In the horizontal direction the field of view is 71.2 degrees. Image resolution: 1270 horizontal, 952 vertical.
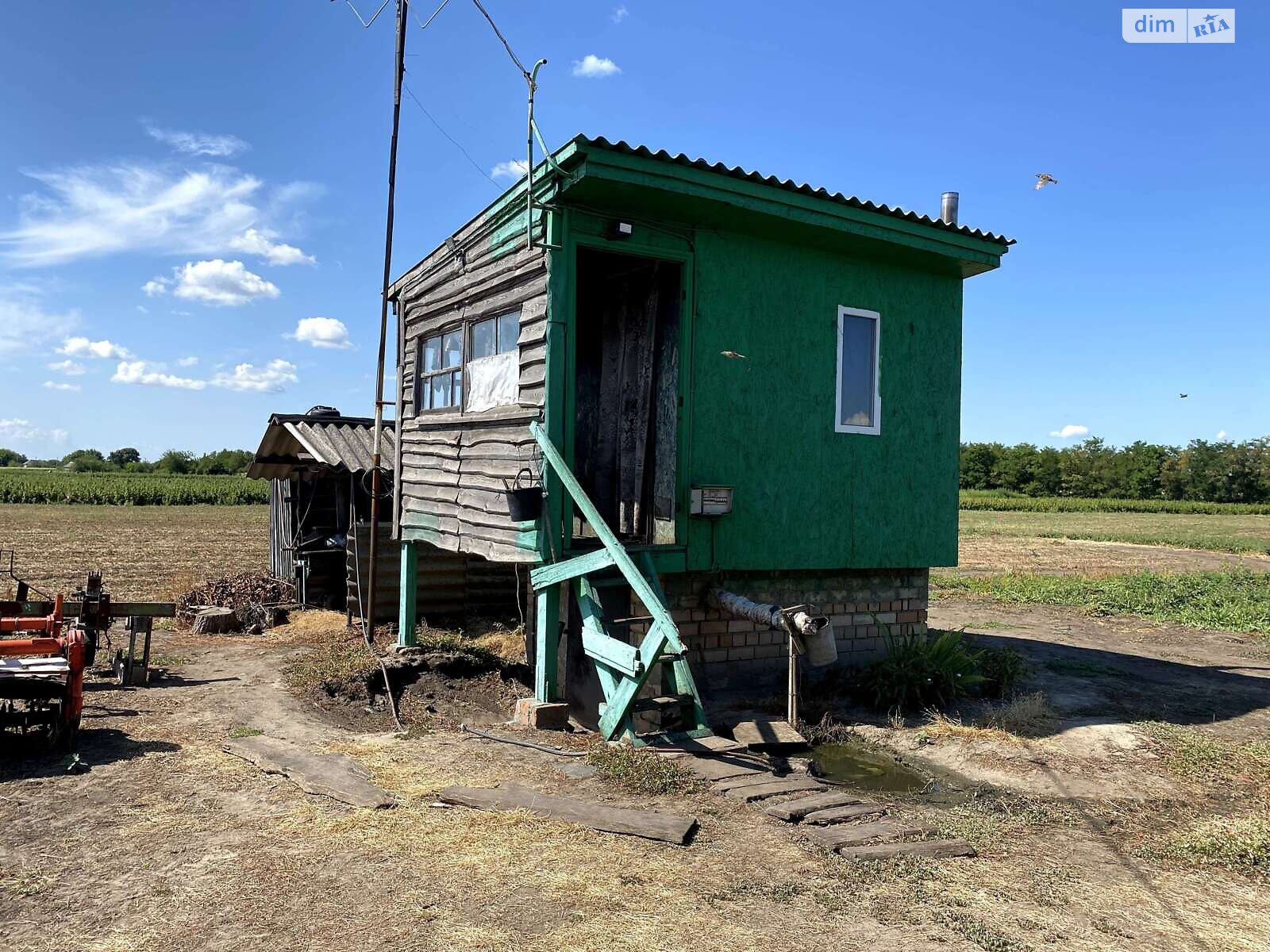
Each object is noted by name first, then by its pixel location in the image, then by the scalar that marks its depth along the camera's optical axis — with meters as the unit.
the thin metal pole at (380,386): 11.57
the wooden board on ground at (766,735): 6.93
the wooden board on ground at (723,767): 6.11
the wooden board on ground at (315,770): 5.77
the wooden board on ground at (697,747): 6.57
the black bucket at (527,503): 7.98
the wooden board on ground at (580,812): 5.08
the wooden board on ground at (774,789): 5.75
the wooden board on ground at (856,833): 5.08
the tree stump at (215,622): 13.05
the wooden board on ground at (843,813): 5.43
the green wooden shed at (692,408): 8.10
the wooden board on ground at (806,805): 5.46
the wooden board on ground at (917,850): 4.91
